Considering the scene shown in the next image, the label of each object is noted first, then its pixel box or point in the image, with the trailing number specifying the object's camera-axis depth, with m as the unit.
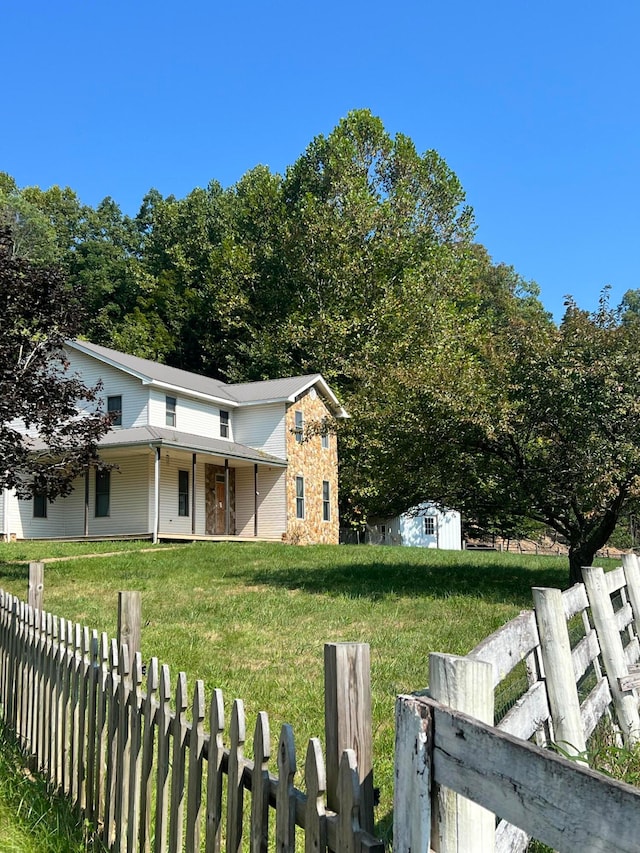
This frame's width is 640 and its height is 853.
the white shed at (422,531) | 38.22
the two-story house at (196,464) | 25.53
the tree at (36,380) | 13.00
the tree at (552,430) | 11.92
